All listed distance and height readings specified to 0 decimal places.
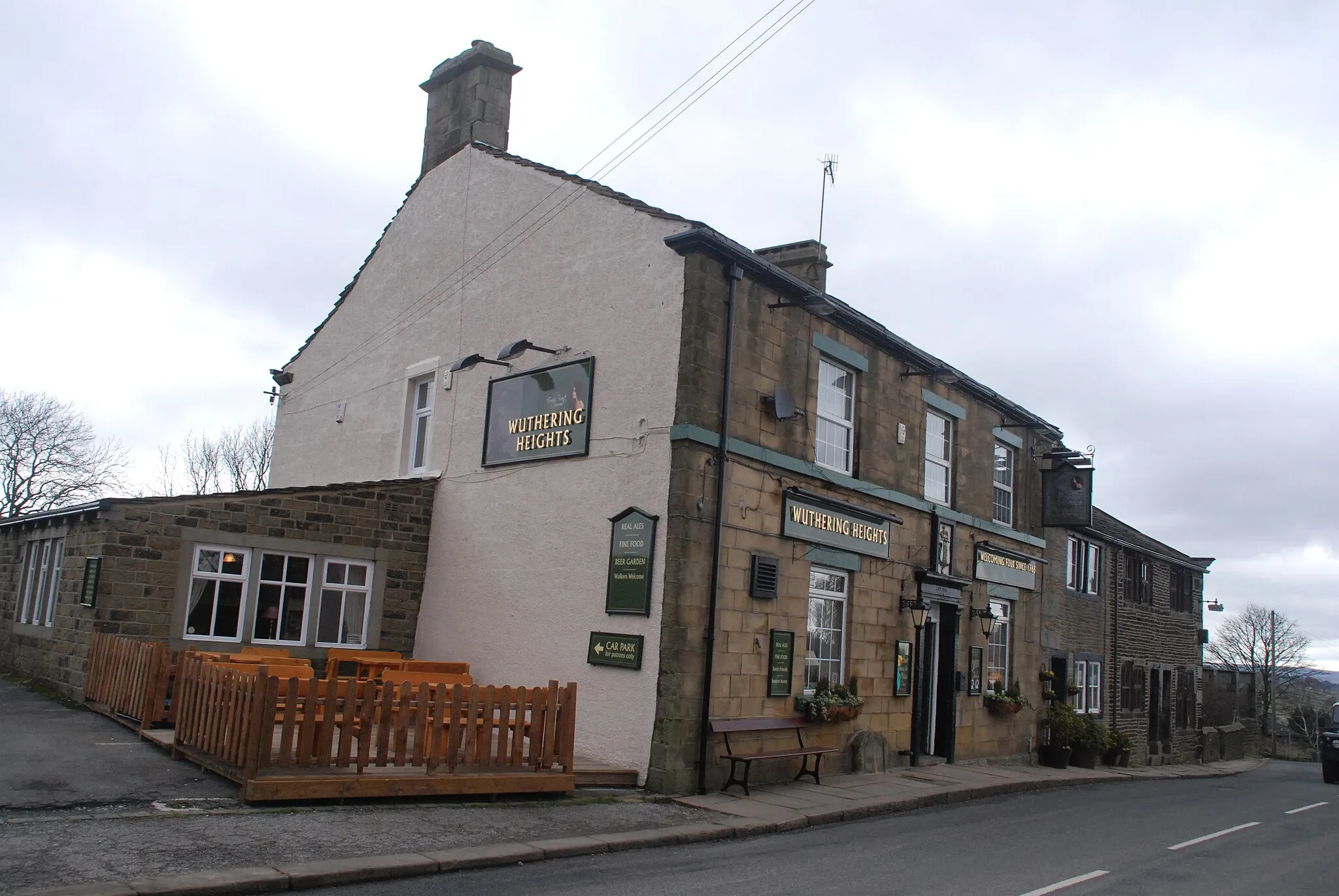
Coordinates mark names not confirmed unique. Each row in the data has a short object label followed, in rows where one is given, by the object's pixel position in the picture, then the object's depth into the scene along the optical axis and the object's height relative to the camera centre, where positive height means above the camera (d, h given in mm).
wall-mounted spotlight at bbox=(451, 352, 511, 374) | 15008 +3403
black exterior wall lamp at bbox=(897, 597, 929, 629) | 16453 +508
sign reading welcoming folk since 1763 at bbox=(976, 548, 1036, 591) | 18719 +1416
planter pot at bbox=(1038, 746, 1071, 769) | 20438 -1949
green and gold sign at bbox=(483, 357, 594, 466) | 14172 +2699
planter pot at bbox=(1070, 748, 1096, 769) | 21109 -1961
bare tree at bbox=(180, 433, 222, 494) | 53562 +6020
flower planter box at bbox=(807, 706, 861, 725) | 14336 -1018
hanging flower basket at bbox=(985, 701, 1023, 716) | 18875 -1007
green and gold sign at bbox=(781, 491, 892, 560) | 14152 +1499
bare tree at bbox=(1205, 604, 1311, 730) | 75688 +1256
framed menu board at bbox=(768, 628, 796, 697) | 13594 -365
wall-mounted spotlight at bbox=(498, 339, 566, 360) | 14242 +3431
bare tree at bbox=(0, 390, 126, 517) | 43656 +4716
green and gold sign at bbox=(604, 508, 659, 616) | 12602 +698
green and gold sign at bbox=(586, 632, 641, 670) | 12539 -345
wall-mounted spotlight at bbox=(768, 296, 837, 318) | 14250 +4362
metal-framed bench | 12538 -1418
